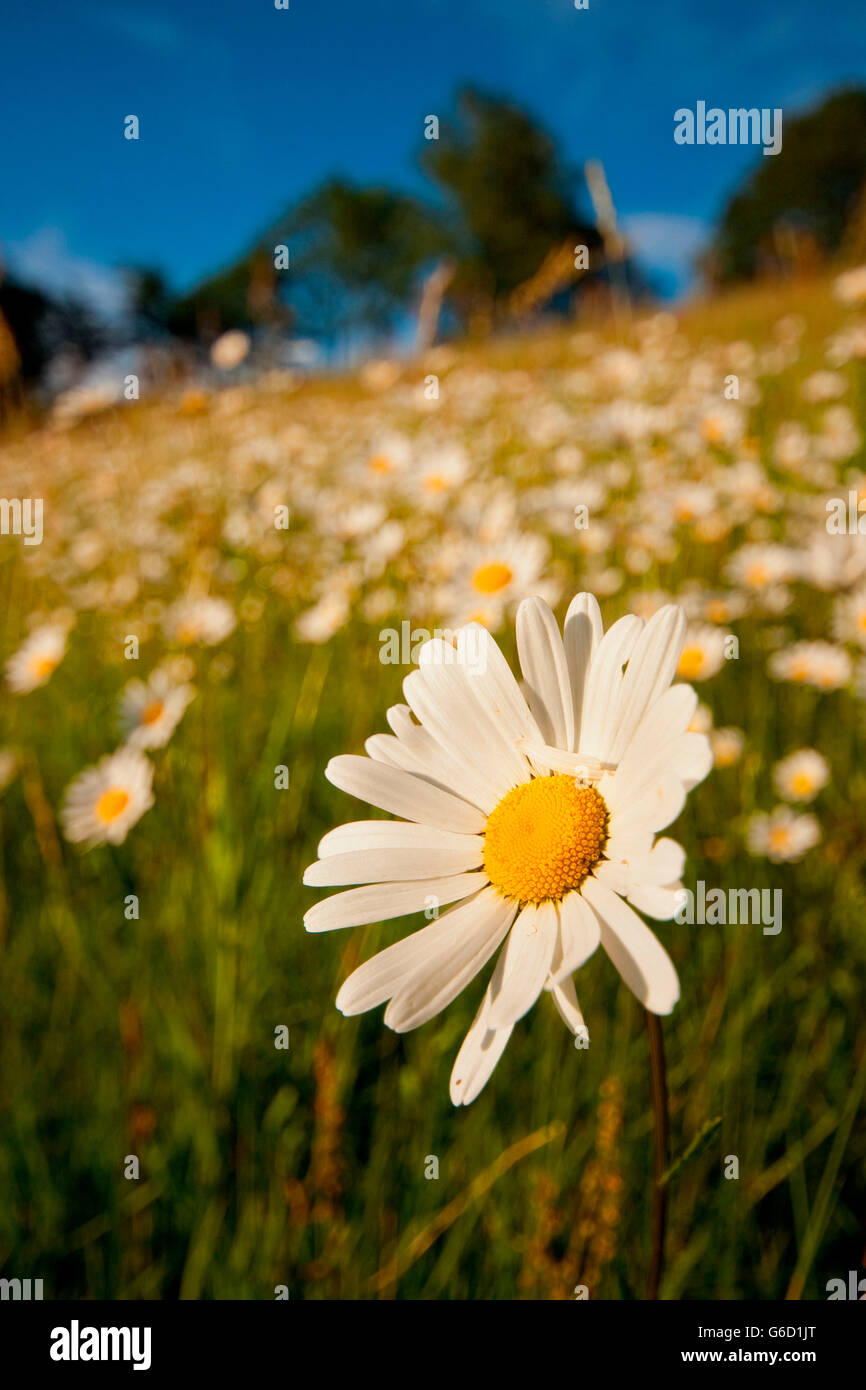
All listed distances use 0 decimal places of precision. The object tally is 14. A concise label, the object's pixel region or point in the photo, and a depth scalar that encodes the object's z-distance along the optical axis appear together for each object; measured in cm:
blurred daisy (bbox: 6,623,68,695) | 54
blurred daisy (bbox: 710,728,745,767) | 42
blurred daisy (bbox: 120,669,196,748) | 41
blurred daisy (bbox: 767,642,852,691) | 44
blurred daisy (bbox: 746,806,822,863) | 38
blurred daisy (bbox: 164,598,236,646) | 44
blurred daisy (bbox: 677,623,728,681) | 45
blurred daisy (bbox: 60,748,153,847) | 37
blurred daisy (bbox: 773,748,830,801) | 42
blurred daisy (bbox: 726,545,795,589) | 52
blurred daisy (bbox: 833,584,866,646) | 43
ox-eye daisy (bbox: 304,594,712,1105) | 17
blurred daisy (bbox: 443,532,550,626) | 42
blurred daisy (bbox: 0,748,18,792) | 50
